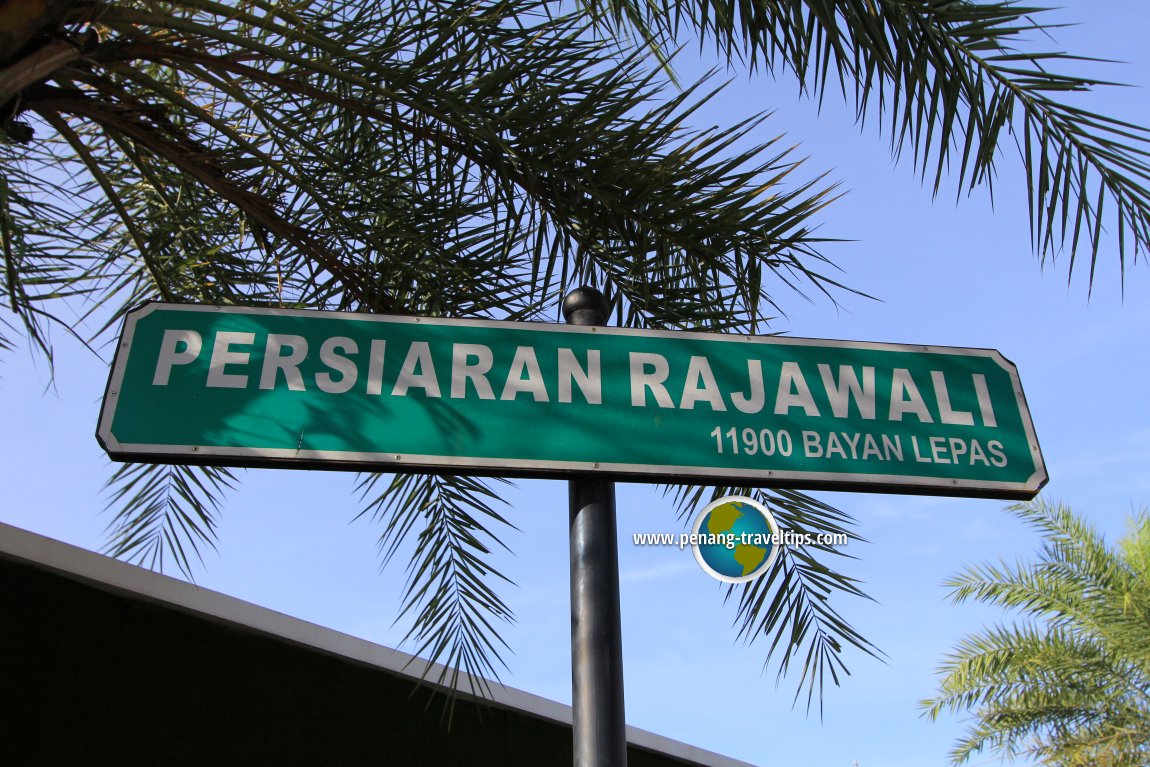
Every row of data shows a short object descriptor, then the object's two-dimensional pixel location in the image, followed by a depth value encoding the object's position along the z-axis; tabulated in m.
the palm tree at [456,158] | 2.86
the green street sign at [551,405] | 1.76
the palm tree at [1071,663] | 9.63
